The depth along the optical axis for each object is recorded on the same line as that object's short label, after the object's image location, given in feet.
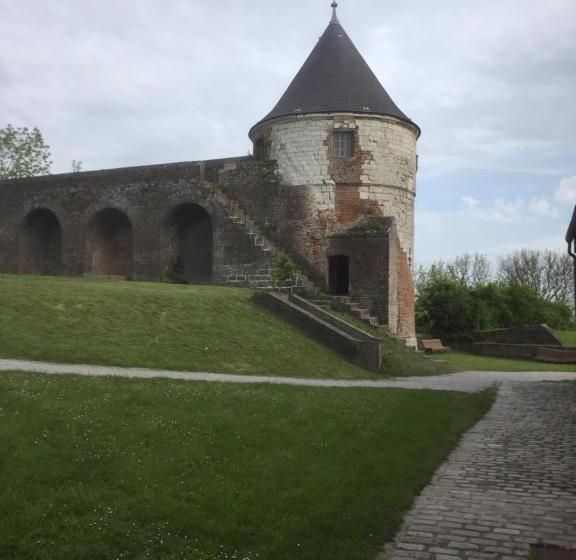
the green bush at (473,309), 104.58
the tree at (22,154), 143.95
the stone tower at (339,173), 78.69
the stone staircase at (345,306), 71.10
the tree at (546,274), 203.92
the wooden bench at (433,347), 91.05
